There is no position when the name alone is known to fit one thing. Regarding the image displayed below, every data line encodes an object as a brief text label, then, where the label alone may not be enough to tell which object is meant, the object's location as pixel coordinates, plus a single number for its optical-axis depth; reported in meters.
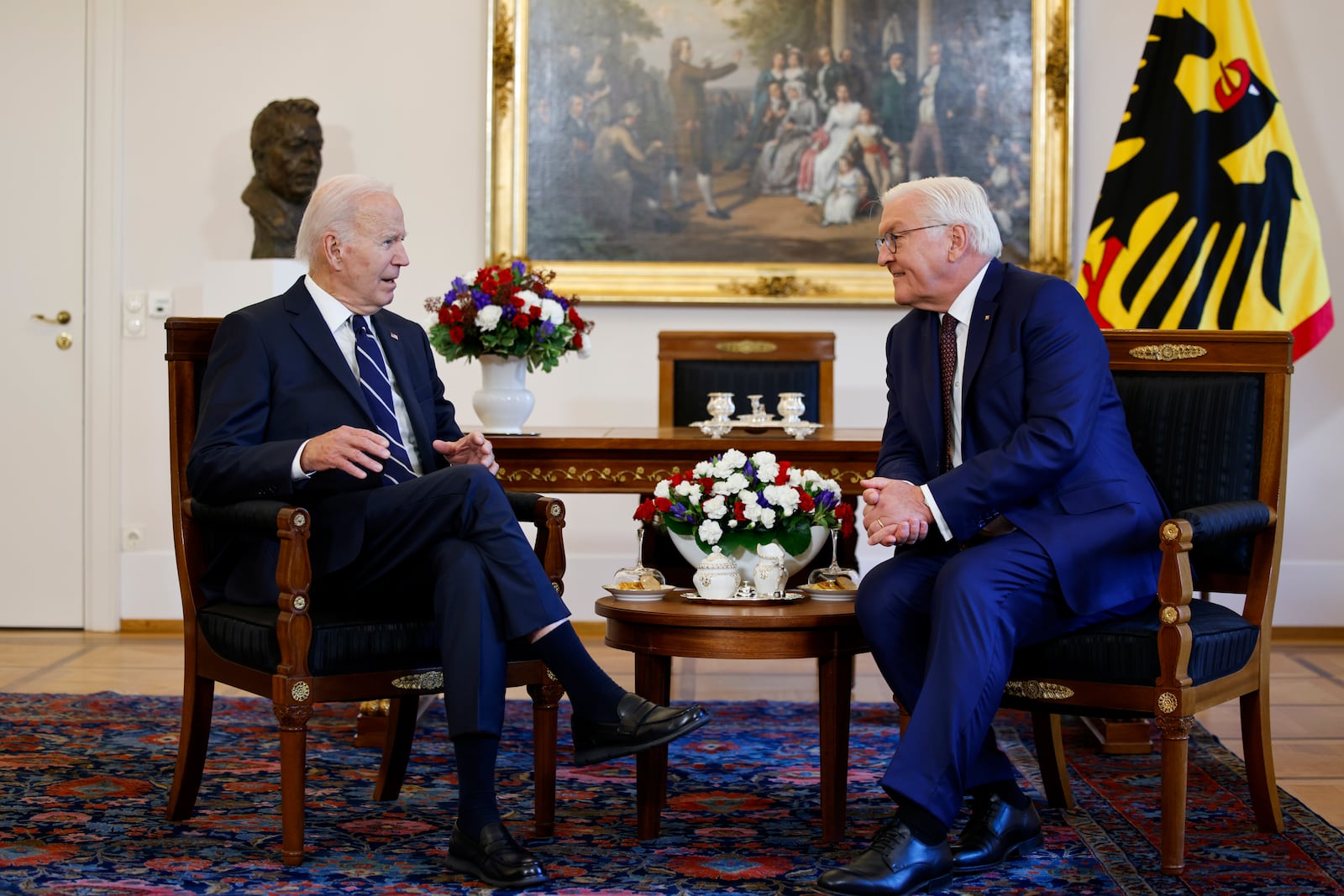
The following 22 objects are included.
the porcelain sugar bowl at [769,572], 2.88
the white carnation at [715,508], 2.85
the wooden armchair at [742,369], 4.71
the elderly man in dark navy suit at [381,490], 2.55
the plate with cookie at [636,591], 2.89
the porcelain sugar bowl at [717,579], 2.86
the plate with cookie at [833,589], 2.91
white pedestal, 5.18
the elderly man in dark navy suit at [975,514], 2.45
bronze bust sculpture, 5.33
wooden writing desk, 3.71
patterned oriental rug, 2.54
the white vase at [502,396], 3.92
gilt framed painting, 5.59
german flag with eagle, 4.91
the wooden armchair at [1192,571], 2.53
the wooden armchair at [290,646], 2.56
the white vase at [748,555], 2.93
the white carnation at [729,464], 2.91
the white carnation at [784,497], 2.86
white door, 5.64
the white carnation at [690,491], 2.91
